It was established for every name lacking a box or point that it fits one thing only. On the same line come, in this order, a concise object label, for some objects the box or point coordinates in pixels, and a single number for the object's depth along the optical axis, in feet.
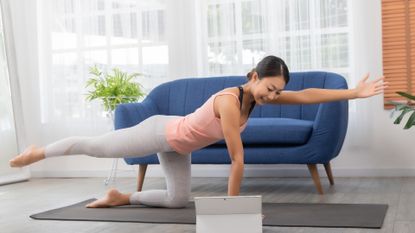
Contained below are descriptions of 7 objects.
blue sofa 12.58
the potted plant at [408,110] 9.62
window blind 15.01
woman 8.45
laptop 7.79
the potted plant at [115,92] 16.34
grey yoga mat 9.11
